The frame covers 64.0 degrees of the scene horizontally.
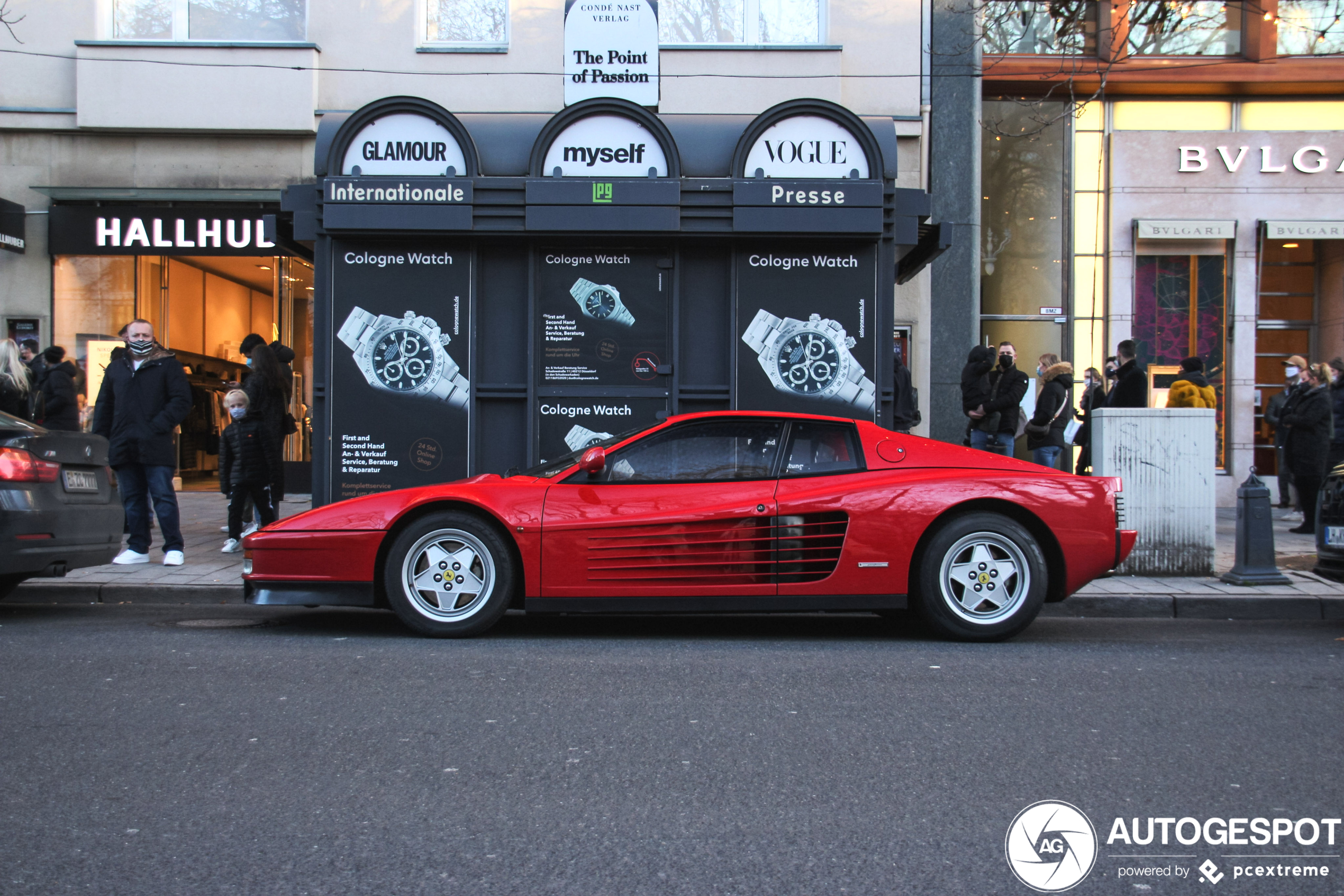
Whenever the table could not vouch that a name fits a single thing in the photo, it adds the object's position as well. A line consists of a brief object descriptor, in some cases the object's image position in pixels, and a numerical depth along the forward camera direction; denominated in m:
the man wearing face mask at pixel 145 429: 8.20
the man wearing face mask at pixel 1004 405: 10.62
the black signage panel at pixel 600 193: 8.29
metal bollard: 7.76
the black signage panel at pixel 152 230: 13.29
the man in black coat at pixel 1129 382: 10.46
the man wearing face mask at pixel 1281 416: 11.79
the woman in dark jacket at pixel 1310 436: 10.92
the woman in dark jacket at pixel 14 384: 10.18
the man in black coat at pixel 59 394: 10.22
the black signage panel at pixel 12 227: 12.90
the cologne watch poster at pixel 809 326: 8.55
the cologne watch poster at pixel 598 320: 8.62
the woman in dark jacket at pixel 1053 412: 10.80
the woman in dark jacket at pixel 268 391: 9.17
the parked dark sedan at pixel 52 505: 6.37
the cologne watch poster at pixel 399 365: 8.47
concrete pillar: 13.82
